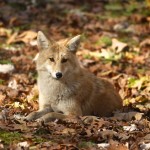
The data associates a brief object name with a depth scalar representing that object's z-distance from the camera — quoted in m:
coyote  9.07
